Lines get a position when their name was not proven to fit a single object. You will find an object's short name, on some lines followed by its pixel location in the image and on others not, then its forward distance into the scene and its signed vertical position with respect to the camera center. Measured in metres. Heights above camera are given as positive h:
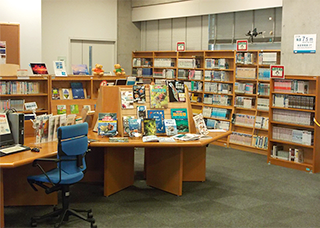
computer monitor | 4.59 -0.59
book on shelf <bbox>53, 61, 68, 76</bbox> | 7.90 +0.33
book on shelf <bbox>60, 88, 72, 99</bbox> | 8.10 -0.19
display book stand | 5.51 -1.08
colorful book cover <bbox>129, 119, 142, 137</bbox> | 5.54 -0.60
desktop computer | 4.70 -0.52
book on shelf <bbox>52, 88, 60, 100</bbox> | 7.97 -0.21
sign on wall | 7.00 +0.83
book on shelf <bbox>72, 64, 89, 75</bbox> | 8.40 +0.32
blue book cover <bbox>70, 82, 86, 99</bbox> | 8.28 -0.12
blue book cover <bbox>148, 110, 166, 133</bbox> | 5.77 -0.47
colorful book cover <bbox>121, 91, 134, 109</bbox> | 5.78 -0.22
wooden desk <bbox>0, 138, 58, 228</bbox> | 4.90 -1.36
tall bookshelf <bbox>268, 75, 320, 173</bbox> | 7.02 -0.66
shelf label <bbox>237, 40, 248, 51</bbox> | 8.76 +0.96
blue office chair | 4.19 -0.93
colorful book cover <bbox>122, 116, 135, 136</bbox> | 5.58 -0.58
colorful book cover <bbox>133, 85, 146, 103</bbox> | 5.85 -0.13
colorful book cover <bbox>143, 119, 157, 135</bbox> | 5.63 -0.59
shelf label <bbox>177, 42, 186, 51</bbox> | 10.39 +1.08
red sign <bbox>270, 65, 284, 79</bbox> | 7.28 +0.32
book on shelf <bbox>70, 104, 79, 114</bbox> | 7.53 -0.48
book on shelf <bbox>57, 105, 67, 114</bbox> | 7.52 -0.48
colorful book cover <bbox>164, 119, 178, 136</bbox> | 5.70 -0.61
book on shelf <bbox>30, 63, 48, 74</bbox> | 7.75 +0.32
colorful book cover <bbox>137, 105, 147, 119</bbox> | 5.76 -0.40
